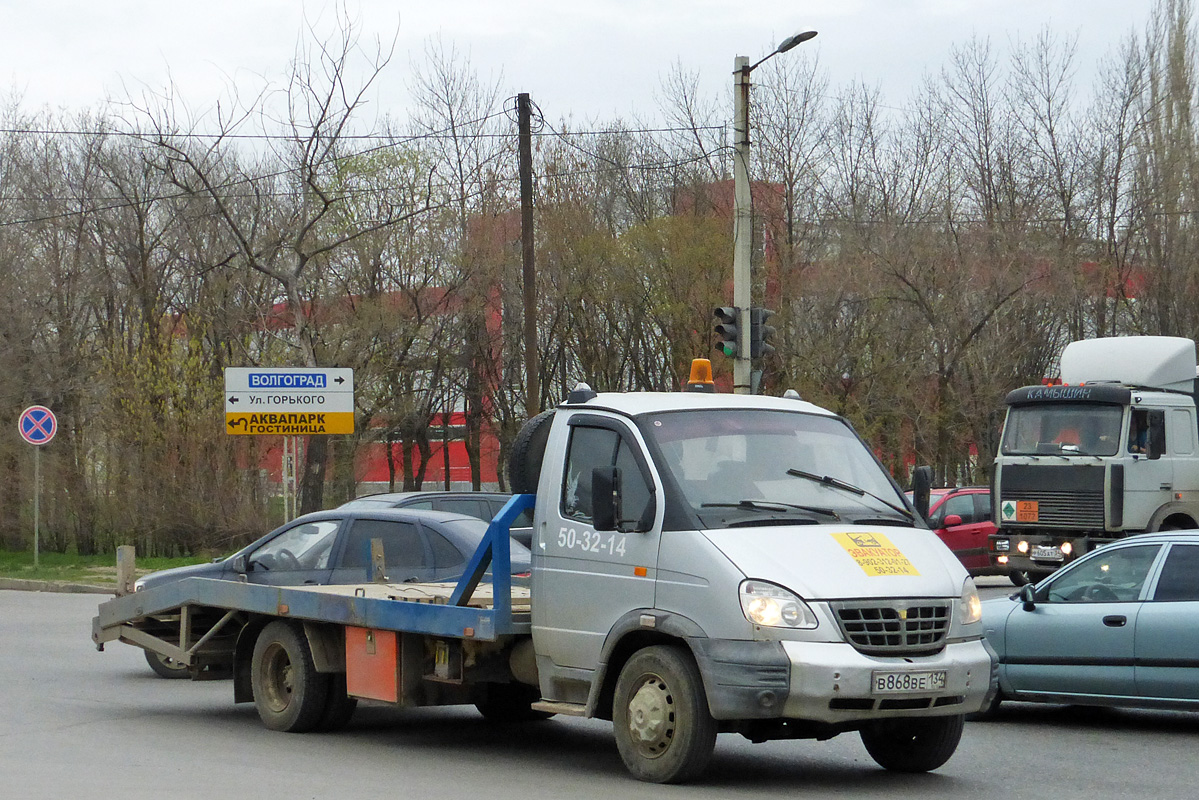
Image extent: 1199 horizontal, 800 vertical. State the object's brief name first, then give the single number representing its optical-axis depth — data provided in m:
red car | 23.75
